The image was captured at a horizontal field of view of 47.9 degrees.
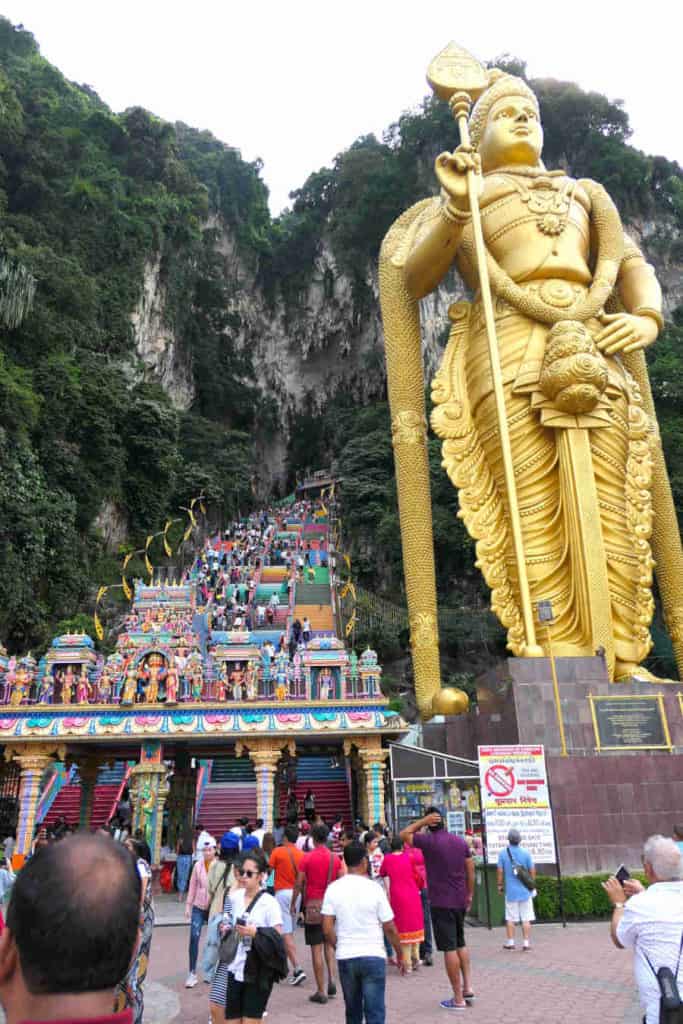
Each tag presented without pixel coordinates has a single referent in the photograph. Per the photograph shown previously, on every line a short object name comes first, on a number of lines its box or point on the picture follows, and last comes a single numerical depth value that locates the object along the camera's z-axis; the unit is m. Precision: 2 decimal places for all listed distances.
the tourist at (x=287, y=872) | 4.87
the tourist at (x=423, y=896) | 5.05
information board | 6.20
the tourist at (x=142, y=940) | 3.12
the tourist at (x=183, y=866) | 9.56
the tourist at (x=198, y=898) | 4.76
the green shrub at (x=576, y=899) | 6.53
